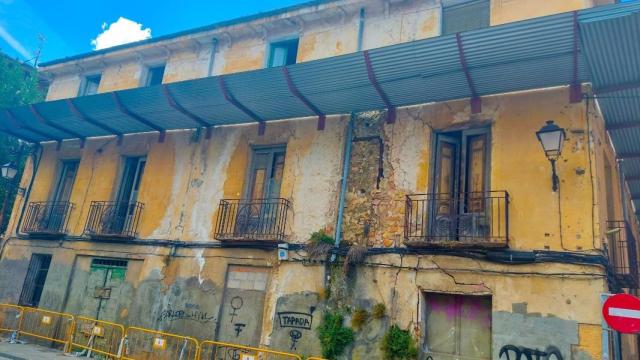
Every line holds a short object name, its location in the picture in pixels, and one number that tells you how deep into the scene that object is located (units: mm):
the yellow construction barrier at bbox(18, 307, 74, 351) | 12897
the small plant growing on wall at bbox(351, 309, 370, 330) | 9281
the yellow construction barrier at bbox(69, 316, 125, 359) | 11562
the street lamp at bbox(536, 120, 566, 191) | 7965
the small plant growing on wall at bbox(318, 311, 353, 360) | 9219
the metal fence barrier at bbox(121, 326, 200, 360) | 10766
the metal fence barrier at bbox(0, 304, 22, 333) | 13404
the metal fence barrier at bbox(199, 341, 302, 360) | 9508
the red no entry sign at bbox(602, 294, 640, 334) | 5480
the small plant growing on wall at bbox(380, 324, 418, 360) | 8586
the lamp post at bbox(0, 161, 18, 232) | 14484
